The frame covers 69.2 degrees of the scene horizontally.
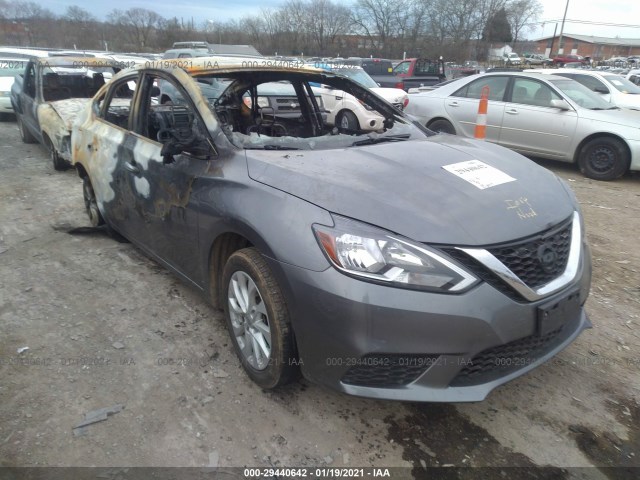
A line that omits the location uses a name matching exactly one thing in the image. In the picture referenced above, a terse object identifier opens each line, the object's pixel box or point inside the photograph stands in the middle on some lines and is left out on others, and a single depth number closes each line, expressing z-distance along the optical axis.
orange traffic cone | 6.66
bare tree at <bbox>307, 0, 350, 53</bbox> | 64.00
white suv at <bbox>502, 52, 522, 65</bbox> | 48.92
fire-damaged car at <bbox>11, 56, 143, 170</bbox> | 6.56
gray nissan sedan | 1.89
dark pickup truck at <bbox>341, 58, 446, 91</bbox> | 13.94
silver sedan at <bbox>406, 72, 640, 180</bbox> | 6.90
